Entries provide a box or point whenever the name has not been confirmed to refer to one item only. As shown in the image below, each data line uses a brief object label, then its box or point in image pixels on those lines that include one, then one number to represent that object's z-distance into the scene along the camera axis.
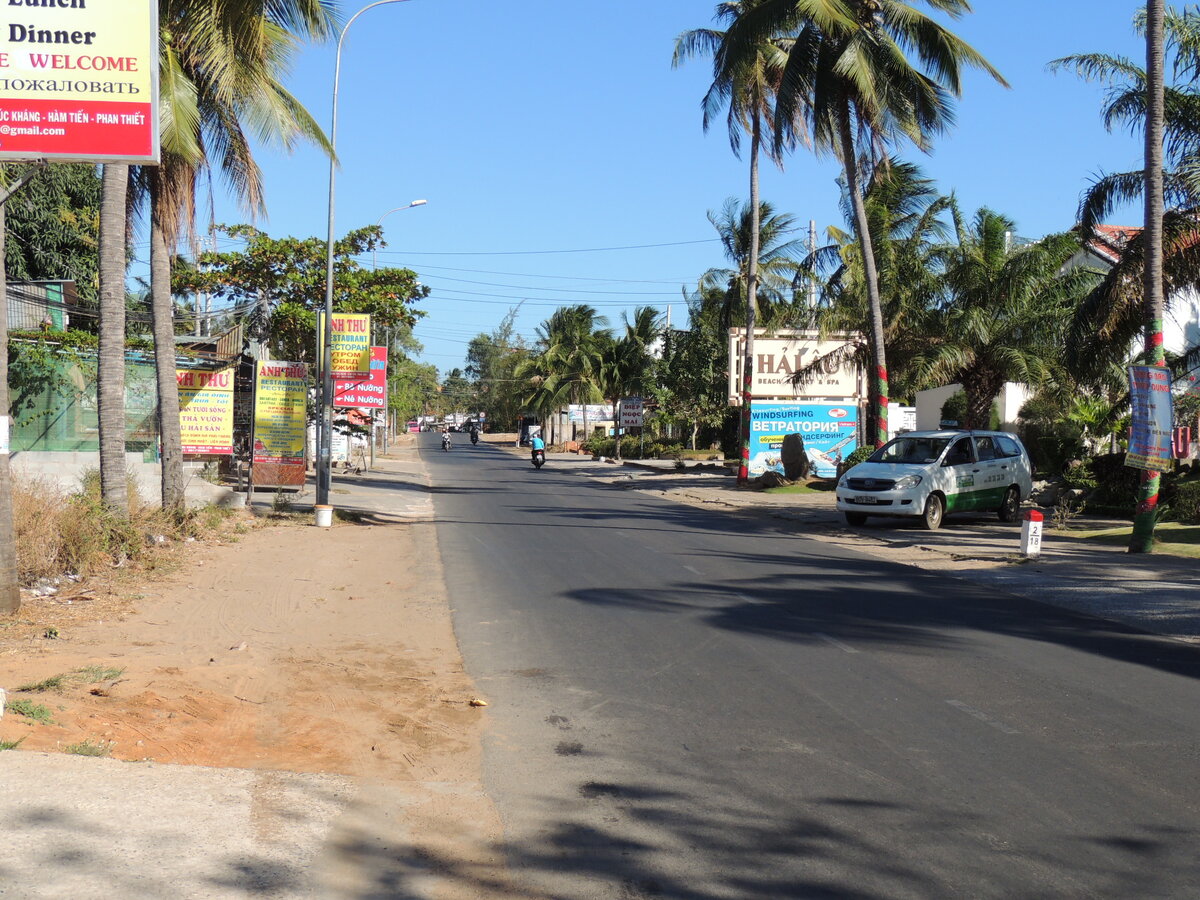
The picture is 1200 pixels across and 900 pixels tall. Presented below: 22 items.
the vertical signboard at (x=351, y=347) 23.12
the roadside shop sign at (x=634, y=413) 52.56
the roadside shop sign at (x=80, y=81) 8.85
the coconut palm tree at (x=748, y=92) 25.45
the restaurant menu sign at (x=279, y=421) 23.98
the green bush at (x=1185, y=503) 19.73
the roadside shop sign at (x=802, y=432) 33.91
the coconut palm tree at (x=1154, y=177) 16.06
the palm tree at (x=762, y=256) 40.62
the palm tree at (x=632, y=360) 64.88
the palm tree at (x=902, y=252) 30.61
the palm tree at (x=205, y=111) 14.99
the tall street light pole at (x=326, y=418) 21.50
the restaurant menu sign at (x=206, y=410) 22.53
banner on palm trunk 16.05
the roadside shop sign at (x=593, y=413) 82.81
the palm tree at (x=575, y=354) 70.81
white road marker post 15.12
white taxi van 20.36
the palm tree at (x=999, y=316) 28.27
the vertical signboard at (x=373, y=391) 31.89
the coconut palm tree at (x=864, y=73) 23.41
